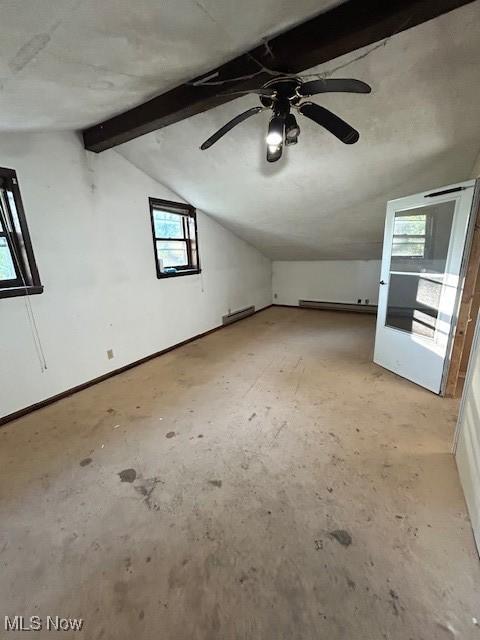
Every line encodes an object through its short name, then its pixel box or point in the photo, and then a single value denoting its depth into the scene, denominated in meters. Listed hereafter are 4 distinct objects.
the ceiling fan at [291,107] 1.43
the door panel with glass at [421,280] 2.30
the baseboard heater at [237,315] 4.95
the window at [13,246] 2.20
